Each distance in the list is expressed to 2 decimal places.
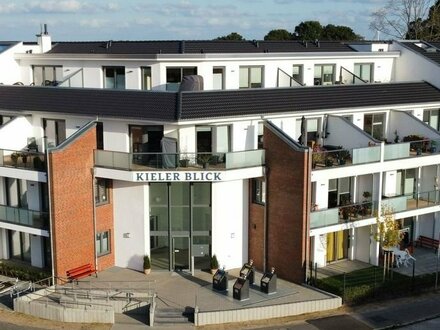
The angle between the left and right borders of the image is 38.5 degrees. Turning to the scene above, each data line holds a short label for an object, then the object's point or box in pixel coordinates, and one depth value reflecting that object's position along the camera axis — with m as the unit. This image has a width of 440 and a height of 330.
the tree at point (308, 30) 80.81
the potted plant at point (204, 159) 29.17
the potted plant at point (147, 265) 30.47
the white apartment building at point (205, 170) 29.20
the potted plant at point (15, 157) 30.94
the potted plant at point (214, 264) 30.45
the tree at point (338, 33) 80.12
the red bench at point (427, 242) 34.88
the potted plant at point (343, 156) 30.70
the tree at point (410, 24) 68.32
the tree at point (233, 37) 85.44
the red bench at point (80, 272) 29.53
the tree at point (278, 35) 83.04
